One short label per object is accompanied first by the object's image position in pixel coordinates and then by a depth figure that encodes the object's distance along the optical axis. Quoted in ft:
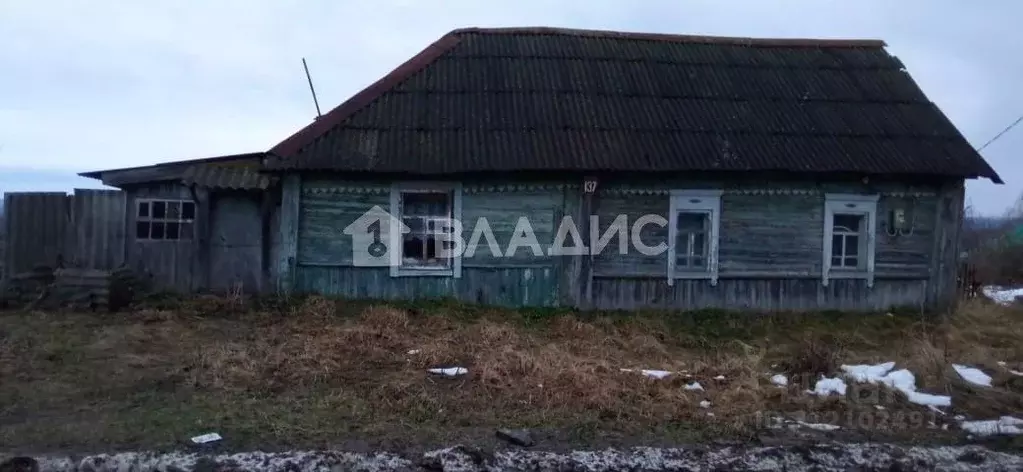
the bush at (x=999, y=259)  72.54
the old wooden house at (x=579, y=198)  33.99
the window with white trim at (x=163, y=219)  35.29
